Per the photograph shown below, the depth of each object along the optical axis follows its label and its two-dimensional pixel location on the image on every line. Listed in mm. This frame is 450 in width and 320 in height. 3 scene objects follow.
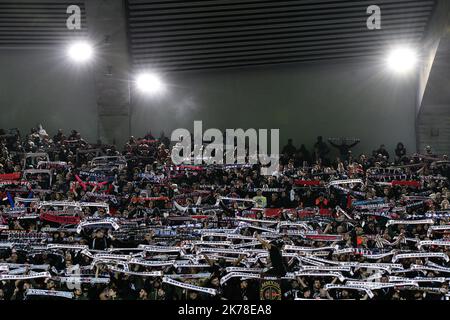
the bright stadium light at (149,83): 30766
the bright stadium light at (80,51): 28875
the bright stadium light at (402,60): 30141
